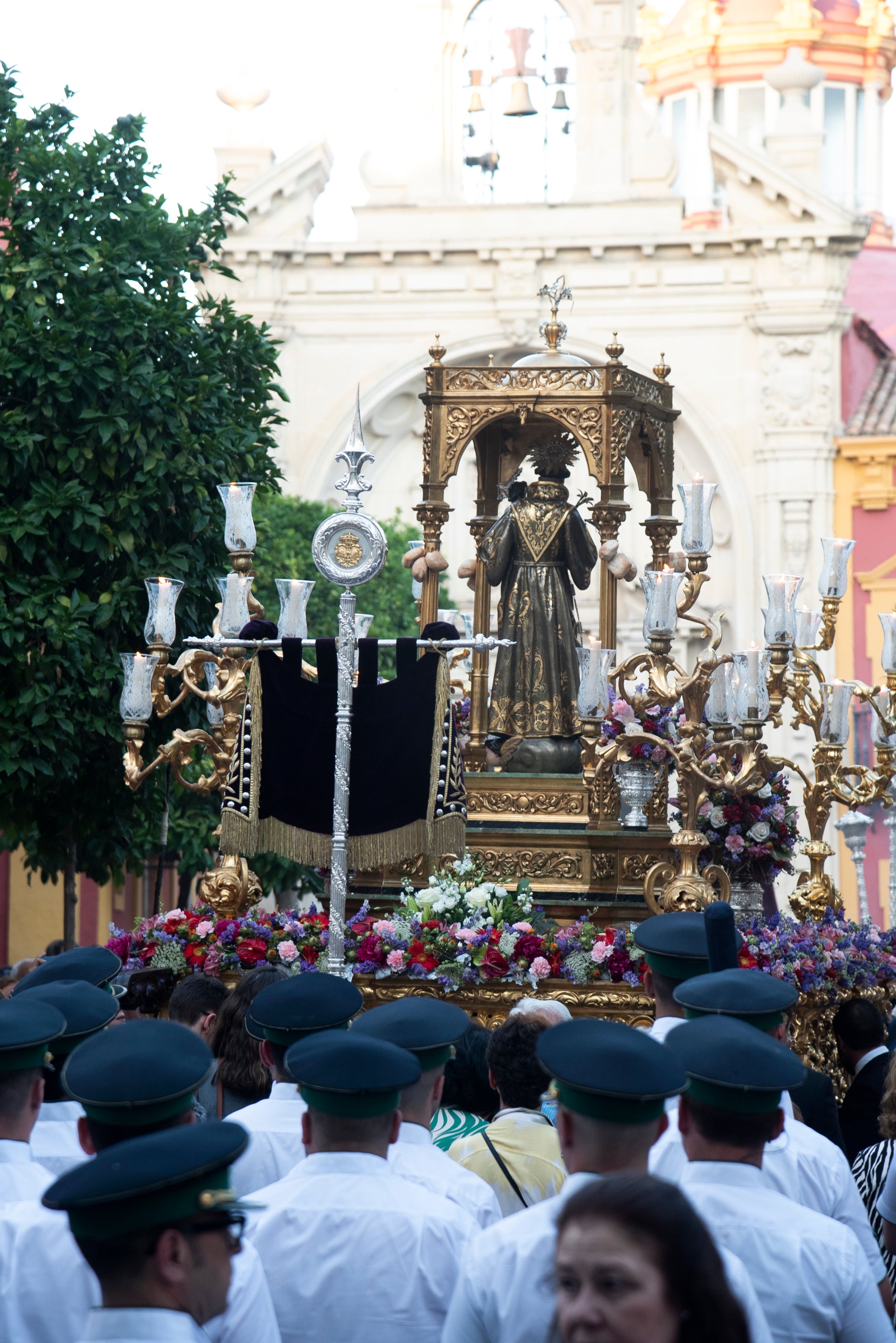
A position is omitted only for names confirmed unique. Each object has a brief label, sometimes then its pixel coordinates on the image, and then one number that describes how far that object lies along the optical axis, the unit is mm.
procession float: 18337
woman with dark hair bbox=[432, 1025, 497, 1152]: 11864
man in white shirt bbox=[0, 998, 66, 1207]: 7704
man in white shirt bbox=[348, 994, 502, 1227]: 8047
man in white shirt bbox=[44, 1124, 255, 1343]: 5554
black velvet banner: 17963
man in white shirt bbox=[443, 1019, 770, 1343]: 6224
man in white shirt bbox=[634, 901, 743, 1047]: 10096
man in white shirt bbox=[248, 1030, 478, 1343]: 7139
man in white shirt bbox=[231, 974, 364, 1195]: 9106
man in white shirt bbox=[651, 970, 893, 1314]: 8125
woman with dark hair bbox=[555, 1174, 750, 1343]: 4880
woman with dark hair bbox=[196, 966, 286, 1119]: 11365
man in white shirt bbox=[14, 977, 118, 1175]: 8717
